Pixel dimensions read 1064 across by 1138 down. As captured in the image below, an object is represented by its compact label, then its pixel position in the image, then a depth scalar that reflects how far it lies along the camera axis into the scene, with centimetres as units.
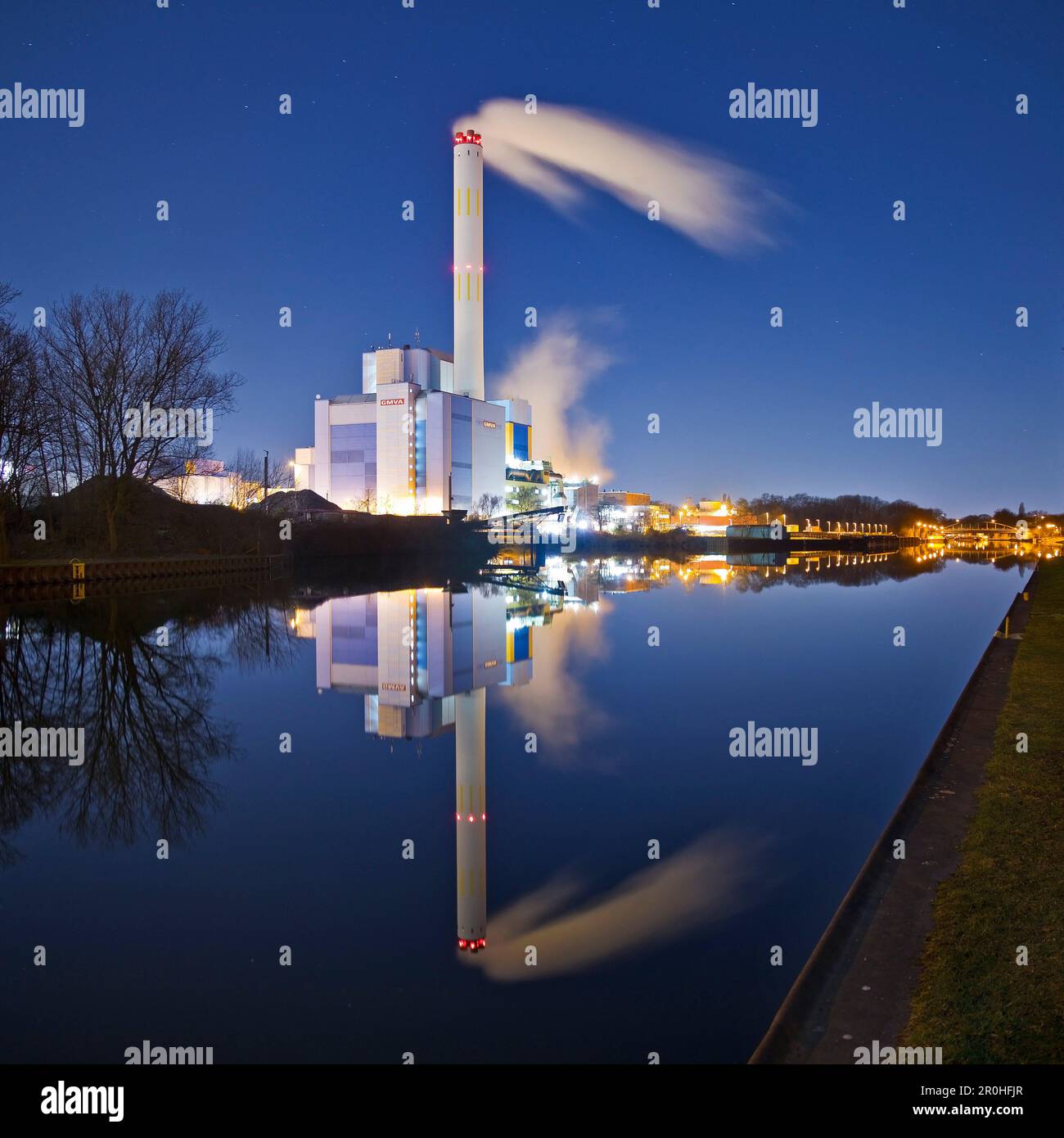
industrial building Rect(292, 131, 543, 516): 8925
